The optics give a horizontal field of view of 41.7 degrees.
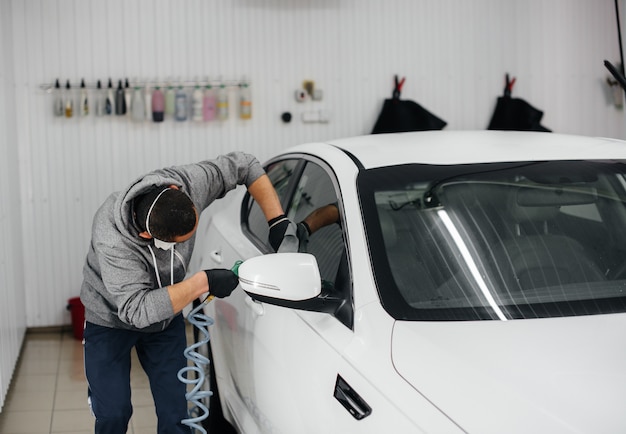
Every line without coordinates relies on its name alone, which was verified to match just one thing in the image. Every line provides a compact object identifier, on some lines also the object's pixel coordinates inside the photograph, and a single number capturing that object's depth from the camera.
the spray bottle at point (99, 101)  5.59
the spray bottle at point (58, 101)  5.54
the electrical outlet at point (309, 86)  5.89
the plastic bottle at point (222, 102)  5.72
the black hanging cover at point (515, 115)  6.02
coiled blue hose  2.90
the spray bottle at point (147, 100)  5.68
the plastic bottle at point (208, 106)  5.71
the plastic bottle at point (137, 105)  5.60
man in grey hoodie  2.56
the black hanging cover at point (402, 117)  5.88
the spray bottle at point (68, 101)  5.54
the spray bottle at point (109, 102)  5.57
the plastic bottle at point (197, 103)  5.68
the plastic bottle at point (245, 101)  5.76
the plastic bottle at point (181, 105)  5.66
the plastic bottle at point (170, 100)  5.66
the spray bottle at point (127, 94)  5.63
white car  1.68
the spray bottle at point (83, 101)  5.53
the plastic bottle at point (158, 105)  5.61
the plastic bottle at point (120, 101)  5.58
